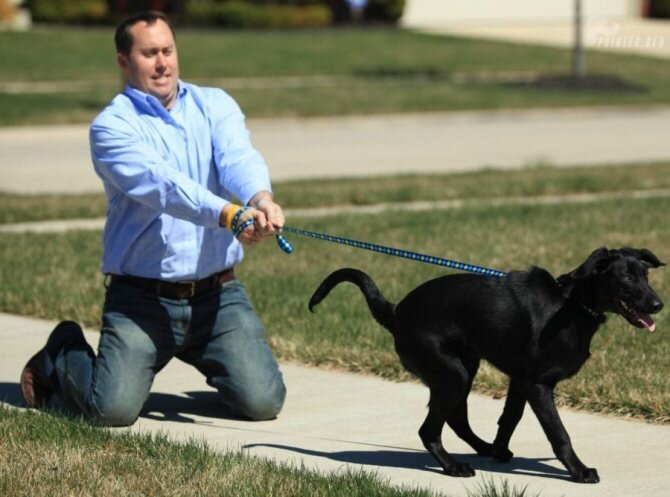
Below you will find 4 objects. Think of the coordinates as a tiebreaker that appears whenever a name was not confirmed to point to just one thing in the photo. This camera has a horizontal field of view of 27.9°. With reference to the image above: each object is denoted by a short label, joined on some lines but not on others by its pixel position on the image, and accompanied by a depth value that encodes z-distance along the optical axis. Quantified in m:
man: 5.75
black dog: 4.69
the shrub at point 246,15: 38.09
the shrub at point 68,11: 37.06
